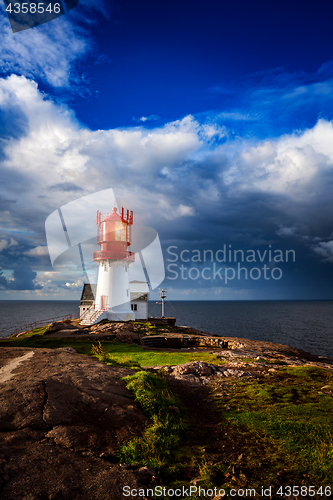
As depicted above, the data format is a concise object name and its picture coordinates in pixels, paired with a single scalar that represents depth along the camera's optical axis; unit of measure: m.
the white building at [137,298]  45.09
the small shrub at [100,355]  13.98
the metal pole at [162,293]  46.34
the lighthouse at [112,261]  36.59
